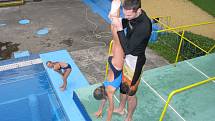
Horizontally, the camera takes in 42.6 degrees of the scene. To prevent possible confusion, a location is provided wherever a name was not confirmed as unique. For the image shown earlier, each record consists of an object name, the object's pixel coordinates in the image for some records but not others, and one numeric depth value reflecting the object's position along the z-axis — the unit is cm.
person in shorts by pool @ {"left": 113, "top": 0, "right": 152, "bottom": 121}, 436
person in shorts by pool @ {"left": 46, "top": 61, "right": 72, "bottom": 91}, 737
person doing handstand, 491
